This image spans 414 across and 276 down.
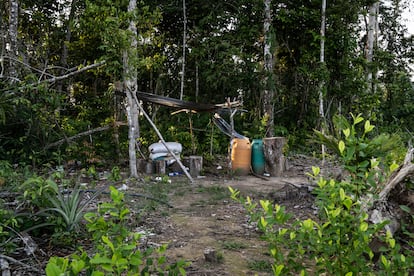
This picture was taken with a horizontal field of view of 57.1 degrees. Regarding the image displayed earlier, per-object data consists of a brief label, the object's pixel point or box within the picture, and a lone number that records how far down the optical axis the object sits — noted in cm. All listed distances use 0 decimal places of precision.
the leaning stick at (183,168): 527
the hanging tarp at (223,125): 656
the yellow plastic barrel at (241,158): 618
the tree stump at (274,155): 607
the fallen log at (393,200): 230
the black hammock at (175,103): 579
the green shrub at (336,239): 121
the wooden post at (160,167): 595
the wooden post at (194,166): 588
